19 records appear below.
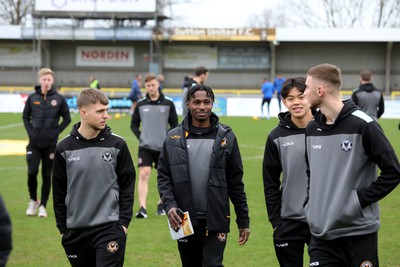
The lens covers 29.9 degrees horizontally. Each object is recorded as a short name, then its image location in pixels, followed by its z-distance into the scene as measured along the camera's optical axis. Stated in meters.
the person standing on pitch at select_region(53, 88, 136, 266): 5.87
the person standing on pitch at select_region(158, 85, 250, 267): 5.98
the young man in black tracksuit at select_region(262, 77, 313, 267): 6.03
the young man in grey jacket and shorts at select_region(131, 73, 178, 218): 11.53
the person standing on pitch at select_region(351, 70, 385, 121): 15.59
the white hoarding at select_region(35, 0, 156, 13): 57.31
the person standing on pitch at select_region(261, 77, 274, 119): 34.31
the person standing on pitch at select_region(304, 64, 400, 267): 5.06
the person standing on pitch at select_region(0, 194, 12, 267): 3.59
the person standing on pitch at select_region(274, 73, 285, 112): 37.56
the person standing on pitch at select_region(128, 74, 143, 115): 34.16
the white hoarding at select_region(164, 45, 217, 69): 59.12
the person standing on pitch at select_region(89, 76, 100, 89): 34.55
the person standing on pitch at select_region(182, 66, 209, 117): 11.95
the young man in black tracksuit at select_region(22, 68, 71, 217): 11.27
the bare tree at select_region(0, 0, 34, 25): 71.06
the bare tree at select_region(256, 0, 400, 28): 78.31
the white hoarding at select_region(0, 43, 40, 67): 59.59
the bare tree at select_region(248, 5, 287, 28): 92.97
